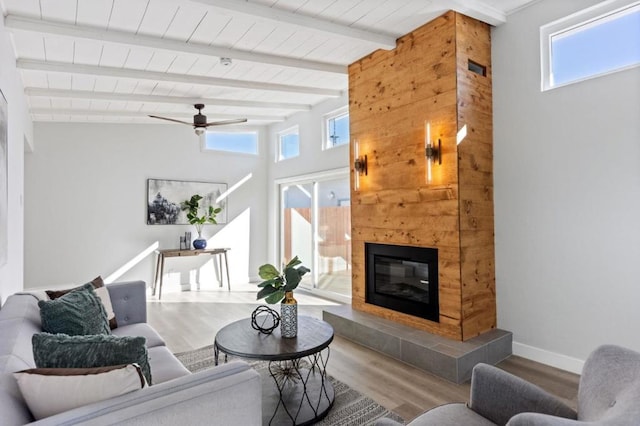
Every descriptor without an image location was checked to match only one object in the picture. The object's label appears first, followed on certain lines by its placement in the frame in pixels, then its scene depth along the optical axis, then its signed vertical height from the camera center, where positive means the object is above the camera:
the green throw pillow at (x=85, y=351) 1.36 -0.50
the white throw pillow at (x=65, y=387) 1.18 -0.55
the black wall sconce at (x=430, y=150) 3.38 +0.62
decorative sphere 2.57 -0.77
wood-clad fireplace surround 3.26 +0.52
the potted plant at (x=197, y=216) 6.37 +0.07
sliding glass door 5.52 -0.15
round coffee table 2.23 -0.83
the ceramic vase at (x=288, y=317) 2.48 -0.67
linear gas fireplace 3.49 -0.64
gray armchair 1.08 -0.71
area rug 2.35 -1.30
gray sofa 1.12 -0.59
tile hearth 2.91 -1.13
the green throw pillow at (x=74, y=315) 2.01 -0.54
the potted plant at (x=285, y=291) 2.47 -0.48
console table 5.98 -0.58
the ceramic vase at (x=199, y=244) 6.39 -0.42
